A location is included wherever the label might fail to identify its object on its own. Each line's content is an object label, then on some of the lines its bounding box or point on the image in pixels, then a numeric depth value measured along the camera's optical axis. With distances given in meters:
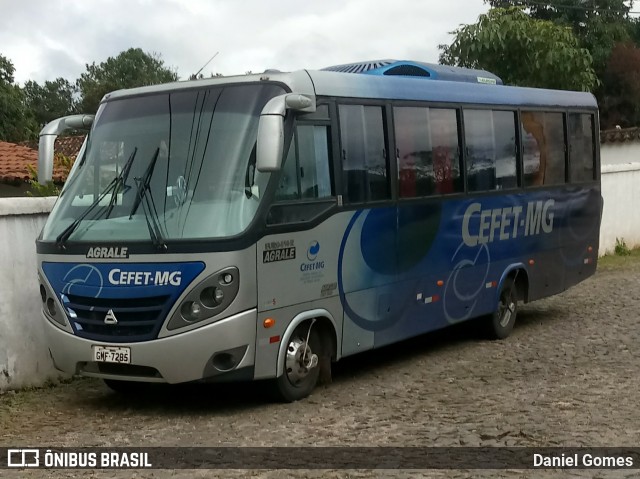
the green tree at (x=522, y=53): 27.59
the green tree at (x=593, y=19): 47.72
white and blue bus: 8.03
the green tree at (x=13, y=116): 37.91
